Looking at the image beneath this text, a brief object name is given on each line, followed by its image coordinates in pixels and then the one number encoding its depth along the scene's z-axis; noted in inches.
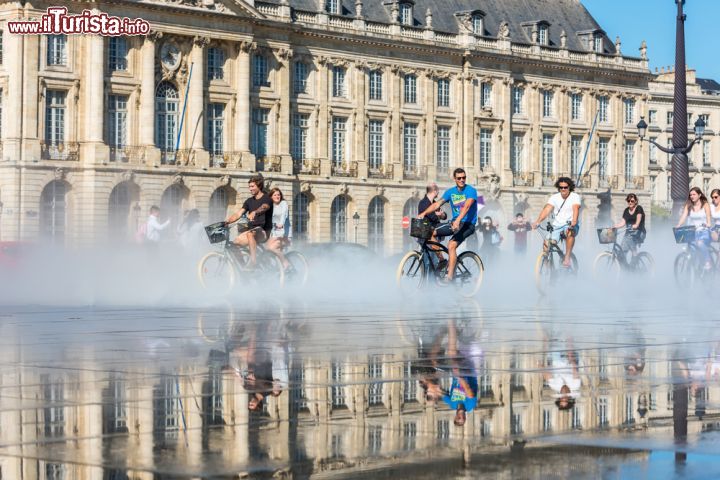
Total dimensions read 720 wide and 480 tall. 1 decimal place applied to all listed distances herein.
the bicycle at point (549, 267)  978.7
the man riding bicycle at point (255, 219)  962.1
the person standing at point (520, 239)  1505.2
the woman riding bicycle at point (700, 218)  1059.1
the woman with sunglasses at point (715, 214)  1066.7
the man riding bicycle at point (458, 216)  916.6
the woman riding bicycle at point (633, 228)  1105.4
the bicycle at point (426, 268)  930.1
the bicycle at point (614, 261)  1080.8
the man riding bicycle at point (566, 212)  980.6
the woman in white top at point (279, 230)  991.0
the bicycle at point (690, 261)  1047.0
